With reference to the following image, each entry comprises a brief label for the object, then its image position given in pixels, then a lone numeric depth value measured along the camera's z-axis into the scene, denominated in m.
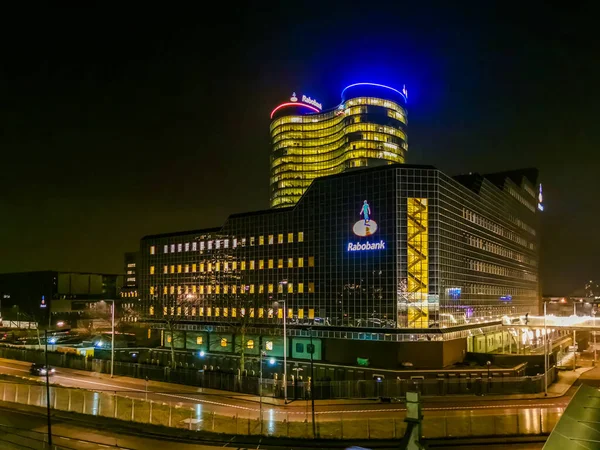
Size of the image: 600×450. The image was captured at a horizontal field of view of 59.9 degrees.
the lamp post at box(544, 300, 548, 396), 55.01
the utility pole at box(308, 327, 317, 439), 36.75
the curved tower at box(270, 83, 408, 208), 155.12
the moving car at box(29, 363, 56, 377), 65.88
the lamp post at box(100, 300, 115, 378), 64.38
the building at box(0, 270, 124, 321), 171.75
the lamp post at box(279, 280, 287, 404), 51.03
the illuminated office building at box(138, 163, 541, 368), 73.75
